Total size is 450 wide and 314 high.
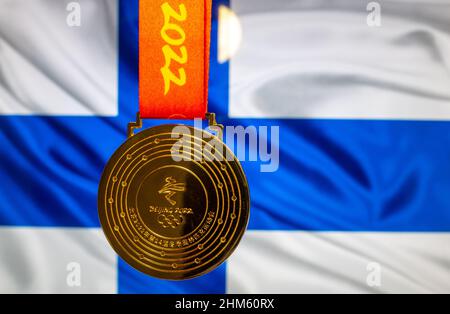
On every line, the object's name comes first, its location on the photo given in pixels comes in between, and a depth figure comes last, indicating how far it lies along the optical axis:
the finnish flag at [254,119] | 0.69
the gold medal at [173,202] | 0.61
